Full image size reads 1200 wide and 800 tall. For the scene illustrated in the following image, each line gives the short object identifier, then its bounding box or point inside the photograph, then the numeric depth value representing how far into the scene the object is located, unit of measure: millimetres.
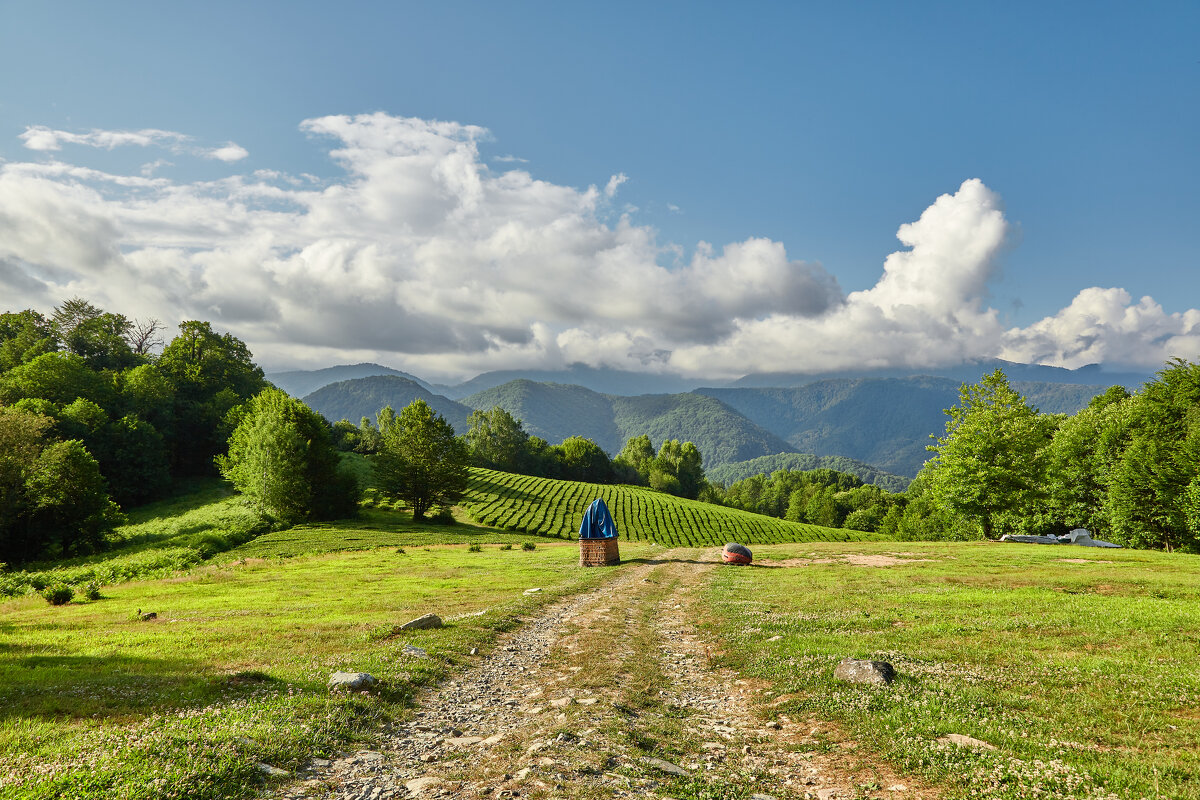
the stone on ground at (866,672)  12203
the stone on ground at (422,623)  18062
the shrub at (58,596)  26688
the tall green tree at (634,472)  192250
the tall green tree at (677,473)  180250
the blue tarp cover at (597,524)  40188
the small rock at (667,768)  8564
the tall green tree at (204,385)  99812
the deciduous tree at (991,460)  57266
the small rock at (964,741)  8836
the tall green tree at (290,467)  68438
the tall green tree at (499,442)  159250
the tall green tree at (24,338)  89912
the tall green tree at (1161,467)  51094
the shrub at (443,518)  78938
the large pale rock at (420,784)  7879
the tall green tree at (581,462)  179500
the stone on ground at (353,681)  11797
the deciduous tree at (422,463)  79812
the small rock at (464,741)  9764
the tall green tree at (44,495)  47219
